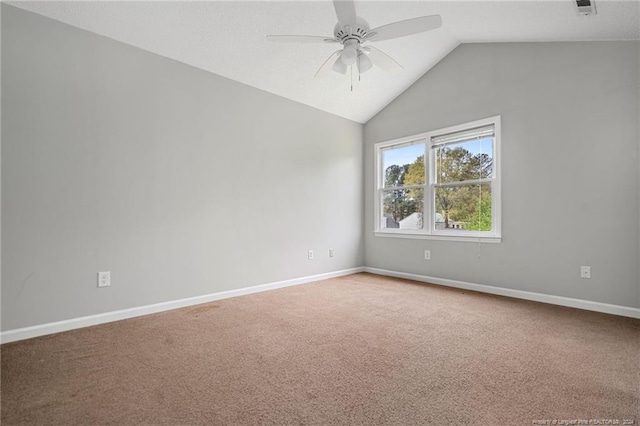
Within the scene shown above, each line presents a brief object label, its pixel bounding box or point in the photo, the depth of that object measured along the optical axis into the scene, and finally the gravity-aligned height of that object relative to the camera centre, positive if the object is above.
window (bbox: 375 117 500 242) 3.81 +0.39
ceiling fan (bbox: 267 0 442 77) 2.12 +1.30
